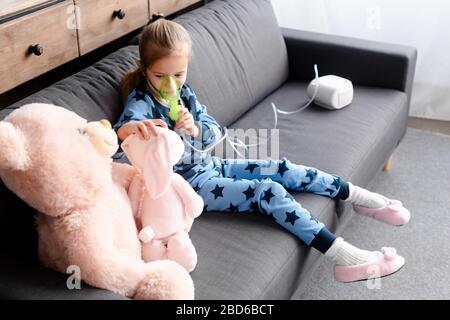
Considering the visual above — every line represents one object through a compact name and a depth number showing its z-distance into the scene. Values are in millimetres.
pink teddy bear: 1266
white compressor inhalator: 2316
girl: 1687
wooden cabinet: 1825
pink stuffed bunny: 1465
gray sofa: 1427
